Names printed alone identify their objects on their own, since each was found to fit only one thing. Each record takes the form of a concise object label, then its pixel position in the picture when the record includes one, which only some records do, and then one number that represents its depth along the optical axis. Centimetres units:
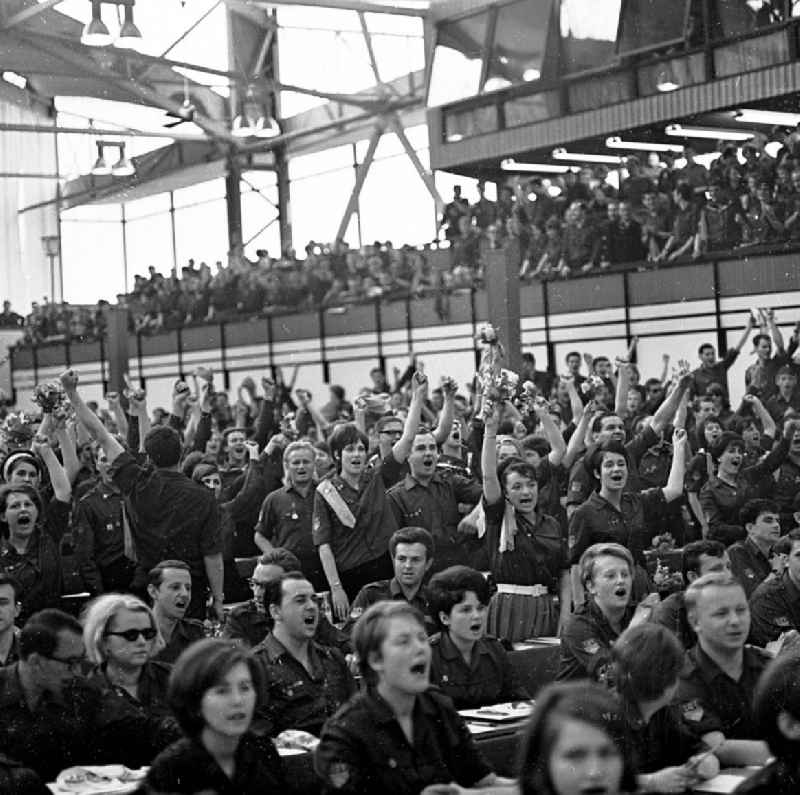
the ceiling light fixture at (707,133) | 2302
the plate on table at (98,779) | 556
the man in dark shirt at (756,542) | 925
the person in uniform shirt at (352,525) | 996
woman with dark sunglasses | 626
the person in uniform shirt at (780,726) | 472
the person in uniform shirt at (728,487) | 1160
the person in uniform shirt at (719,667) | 600
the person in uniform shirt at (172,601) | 748
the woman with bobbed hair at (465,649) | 680
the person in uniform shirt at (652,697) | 546
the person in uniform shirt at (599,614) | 662
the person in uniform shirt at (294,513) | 1038
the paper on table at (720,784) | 537
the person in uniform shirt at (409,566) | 787
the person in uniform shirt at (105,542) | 980
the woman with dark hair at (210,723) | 488
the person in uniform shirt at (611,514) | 925
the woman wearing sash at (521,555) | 894
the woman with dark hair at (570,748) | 395
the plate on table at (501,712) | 646
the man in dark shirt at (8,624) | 677
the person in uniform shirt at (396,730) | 513
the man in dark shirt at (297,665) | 666
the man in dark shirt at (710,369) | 1764
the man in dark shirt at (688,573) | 641
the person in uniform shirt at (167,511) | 957
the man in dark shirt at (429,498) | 1012
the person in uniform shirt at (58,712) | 592
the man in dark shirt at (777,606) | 785
